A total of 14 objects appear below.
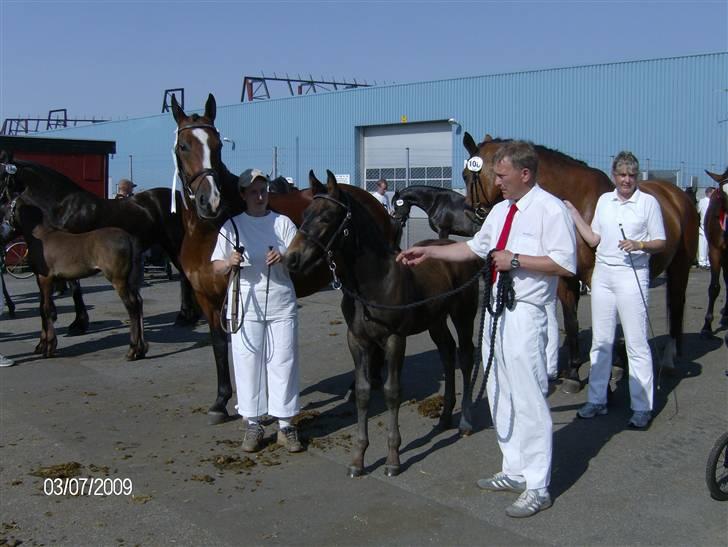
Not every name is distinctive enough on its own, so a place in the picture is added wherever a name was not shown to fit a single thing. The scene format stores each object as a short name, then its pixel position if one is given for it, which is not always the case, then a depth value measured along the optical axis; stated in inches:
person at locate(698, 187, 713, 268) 732.7
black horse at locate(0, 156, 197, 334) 401.7
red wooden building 702.5
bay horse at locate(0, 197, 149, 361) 356.8
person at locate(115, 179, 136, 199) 645.9
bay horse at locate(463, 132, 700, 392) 281.1
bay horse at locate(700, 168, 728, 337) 390.0
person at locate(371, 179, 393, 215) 817.4
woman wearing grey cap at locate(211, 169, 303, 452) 220.5
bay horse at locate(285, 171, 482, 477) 191.2
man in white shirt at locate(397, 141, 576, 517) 172.4
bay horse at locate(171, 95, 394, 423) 224.0
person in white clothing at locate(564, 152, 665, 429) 235.6
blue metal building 1032.8
